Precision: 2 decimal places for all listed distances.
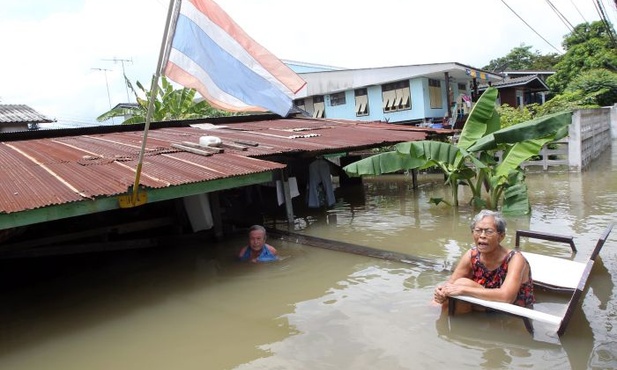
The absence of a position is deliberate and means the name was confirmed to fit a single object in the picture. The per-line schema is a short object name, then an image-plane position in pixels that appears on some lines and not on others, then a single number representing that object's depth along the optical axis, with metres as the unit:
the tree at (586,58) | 29.72
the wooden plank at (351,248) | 6.42
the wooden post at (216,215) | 9.12
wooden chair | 4.06
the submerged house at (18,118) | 19.42
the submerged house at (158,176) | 5.51
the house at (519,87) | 26.80
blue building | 23.95
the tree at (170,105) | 18.66
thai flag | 5.46
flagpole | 4.63
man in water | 7.38
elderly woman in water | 4.30
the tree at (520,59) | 45.69
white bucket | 8.45
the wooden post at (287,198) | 9.30
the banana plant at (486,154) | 8.48
